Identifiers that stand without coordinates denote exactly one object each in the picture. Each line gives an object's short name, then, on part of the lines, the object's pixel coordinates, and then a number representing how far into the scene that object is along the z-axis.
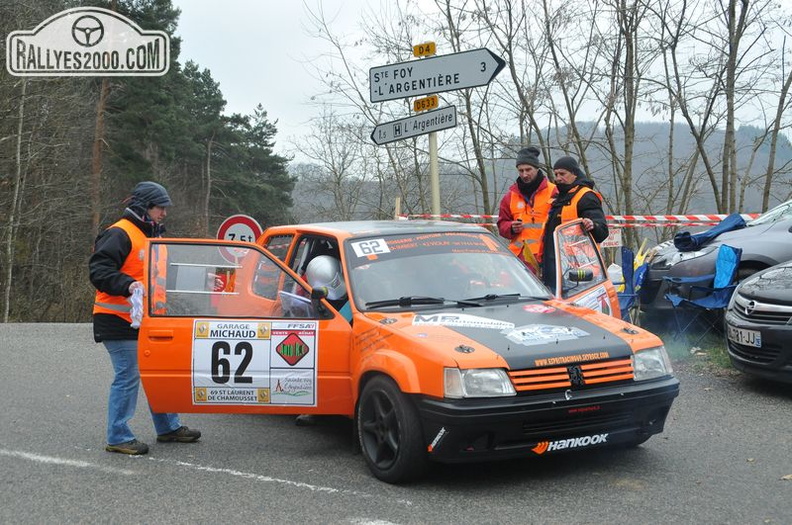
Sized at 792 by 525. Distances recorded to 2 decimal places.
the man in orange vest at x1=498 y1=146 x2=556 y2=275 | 7.85
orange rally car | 4.58
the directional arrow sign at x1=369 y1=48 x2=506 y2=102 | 9.30
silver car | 8.99
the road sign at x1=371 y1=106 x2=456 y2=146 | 9.60
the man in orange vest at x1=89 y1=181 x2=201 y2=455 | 5.61
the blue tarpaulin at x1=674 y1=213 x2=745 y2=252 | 9.67
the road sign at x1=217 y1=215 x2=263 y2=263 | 12.63
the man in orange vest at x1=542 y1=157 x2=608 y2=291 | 7.65
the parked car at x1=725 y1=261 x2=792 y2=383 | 6.67
